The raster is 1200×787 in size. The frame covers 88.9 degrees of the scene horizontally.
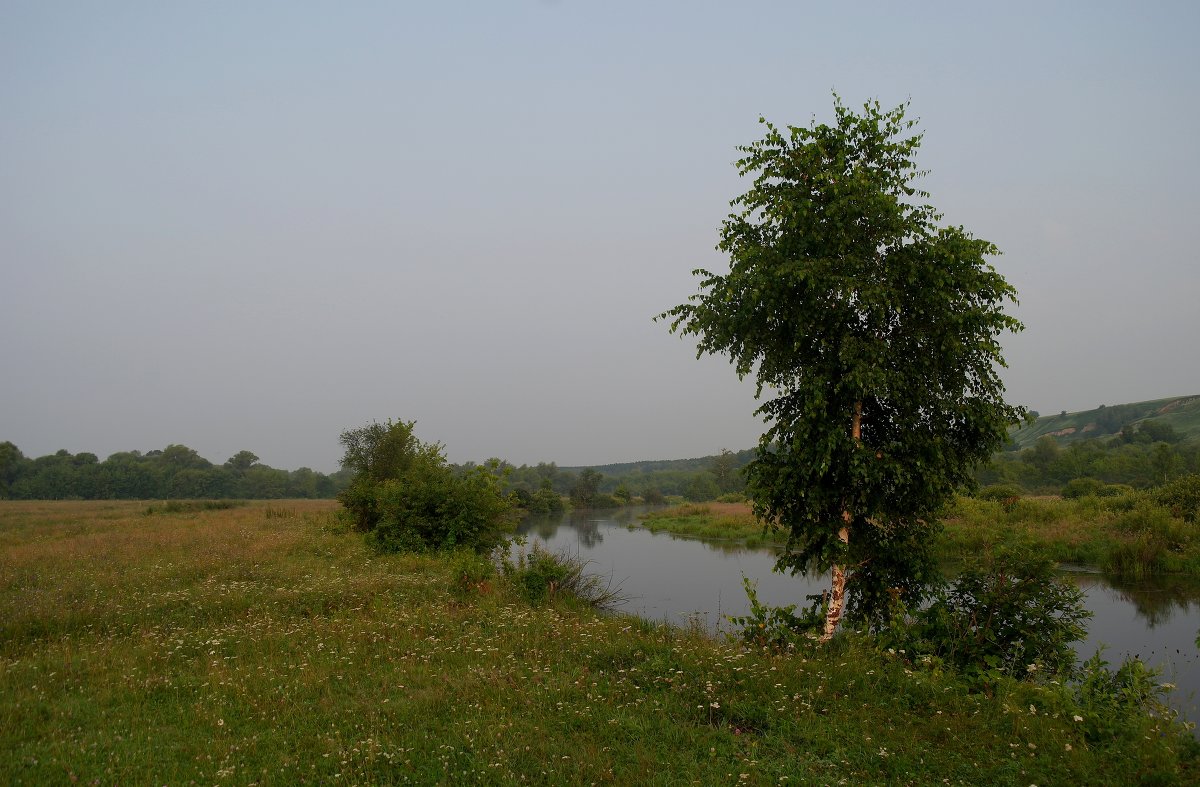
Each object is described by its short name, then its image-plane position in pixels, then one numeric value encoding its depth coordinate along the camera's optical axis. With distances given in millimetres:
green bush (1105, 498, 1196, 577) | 19016
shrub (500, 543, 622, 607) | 12891
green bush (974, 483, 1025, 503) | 32719
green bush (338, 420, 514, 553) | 19234
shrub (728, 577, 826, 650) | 8352
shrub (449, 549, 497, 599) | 12617
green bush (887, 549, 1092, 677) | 7480
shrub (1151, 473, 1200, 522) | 20844
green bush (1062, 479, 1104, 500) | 40156
